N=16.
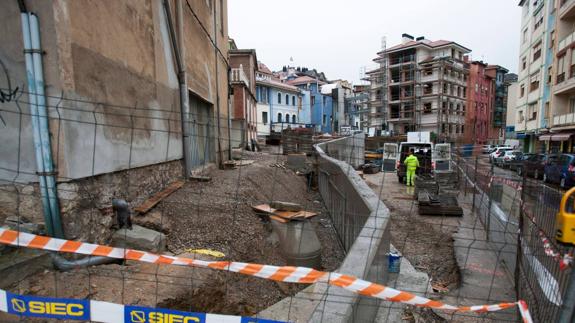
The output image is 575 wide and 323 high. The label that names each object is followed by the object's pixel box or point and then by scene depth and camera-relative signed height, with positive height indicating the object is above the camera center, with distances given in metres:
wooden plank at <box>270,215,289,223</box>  5.76 -1.56
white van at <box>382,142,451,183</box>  16.20 -1.14
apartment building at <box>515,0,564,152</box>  27.62 +6.04
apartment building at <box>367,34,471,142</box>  50.16 +8.32
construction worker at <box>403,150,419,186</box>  14.69 -1.47
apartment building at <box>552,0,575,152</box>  23.43 +4.12
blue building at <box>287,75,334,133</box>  61.00 +6.70
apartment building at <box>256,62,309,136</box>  45.44 +5.74
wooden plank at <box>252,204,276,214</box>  6.39 -1.53
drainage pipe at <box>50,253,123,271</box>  3.43 -1.42
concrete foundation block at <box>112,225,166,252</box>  4.20 -1.40
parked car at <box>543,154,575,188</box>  13.48 -1.66
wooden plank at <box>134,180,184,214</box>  5.23 -1.16
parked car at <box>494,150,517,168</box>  22.20 -1.50
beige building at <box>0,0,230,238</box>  3.48 +0.58
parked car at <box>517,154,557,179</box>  14.25 -1.22
